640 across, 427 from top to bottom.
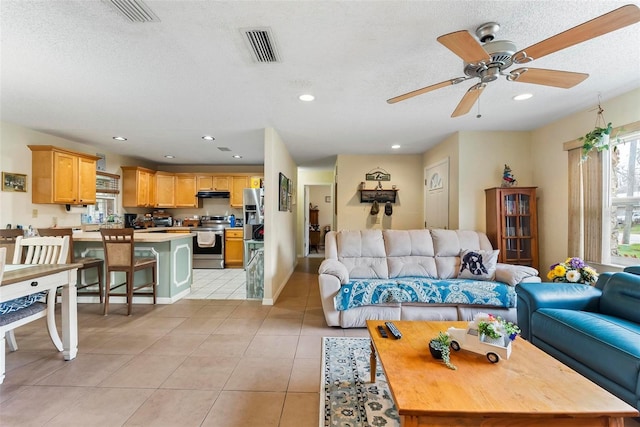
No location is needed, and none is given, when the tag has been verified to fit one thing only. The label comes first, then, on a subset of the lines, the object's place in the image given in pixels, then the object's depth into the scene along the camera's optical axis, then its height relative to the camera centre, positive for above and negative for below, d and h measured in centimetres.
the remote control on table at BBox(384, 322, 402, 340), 176 -75
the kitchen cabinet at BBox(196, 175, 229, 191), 655 +74
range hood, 649 +46
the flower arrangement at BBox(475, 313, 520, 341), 150 -61
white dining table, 186 -51
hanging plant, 279 +76
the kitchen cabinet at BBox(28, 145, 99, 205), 388 +56
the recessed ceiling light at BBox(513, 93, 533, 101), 277 +117
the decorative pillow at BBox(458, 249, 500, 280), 319 -58
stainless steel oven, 605 -75
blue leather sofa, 157 -75
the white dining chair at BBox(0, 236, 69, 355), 197 -66
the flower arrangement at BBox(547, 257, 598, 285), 255 -54
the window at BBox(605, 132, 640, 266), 269 +13
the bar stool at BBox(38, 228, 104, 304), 331 -59
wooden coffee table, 110 -77
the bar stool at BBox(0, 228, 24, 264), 323 -29
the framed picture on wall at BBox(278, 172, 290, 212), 429 +32
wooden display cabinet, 364 -14
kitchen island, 377 -54
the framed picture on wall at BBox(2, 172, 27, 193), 353 +42
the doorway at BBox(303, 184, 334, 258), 946 +0
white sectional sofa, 288 -72
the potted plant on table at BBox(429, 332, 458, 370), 147 -71
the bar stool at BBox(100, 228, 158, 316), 328 -48
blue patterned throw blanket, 285 -81
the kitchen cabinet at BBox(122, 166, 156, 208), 571 +57
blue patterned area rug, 162 -118
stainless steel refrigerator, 512 +17
